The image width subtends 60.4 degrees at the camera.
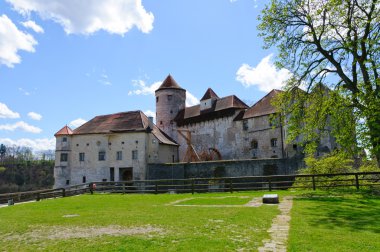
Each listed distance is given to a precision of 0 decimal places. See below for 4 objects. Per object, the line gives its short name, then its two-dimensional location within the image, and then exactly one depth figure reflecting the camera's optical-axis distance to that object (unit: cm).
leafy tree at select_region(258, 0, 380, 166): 1559
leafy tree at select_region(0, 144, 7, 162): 12326
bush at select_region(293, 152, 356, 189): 2039
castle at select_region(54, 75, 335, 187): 4084
